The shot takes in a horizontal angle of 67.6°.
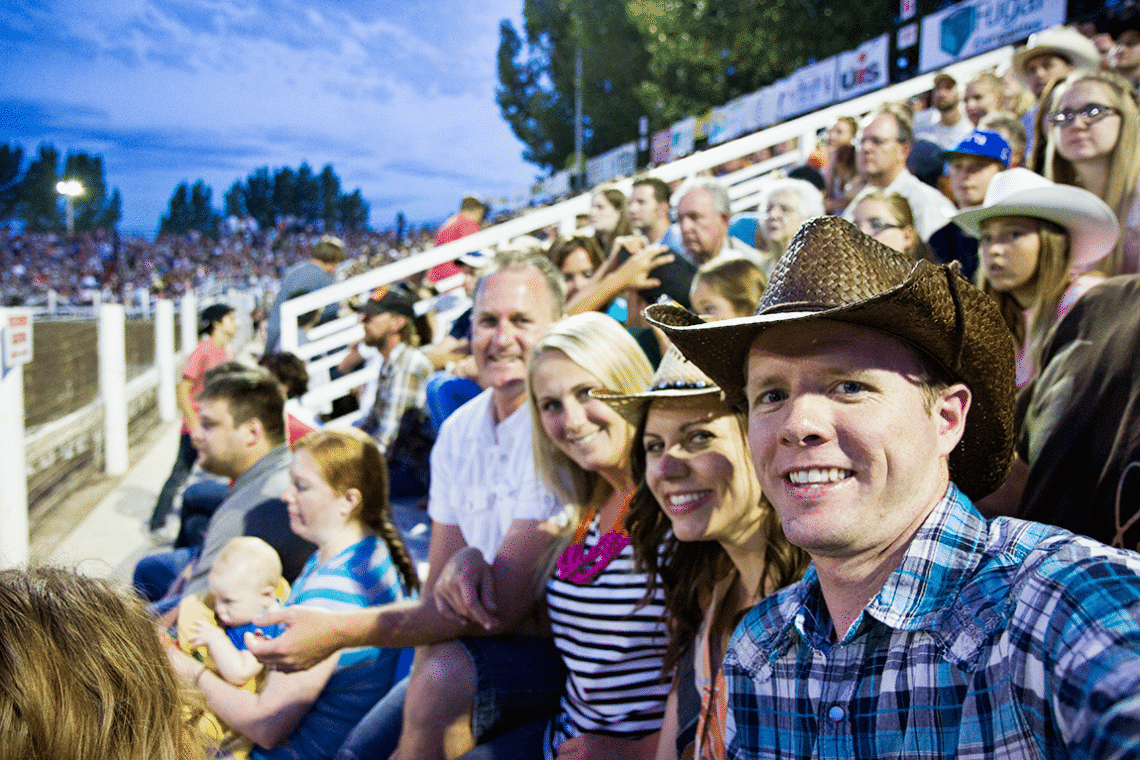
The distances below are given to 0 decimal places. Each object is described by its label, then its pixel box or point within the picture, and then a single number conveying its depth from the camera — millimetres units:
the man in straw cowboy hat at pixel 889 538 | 993
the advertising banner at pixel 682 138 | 19203
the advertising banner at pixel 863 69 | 12555
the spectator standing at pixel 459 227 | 8188
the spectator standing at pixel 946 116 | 6852
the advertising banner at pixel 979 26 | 9430
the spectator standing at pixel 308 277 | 7426
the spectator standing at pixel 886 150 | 5027
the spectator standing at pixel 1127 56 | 5633
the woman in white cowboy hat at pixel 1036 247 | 2514
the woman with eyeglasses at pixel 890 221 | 3439
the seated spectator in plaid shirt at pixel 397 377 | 5156
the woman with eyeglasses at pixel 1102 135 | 3023
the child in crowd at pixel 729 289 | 3189
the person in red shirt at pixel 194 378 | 6215
